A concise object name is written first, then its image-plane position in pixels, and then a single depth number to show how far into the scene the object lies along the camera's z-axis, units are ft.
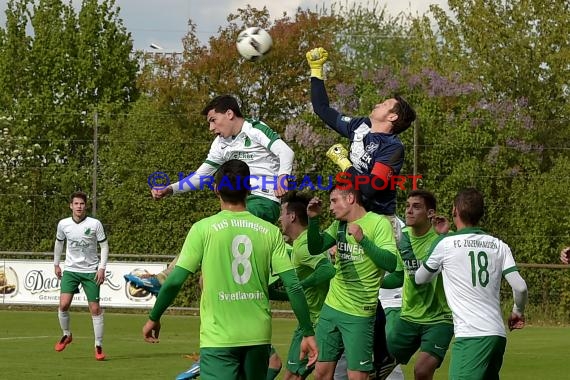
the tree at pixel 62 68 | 127.66
